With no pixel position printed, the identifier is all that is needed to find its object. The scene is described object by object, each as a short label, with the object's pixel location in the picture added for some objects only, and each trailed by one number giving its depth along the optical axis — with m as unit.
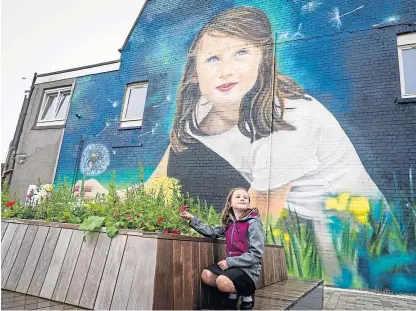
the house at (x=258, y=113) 6.08
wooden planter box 2.01
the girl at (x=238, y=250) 2.31
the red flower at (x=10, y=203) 3.62
